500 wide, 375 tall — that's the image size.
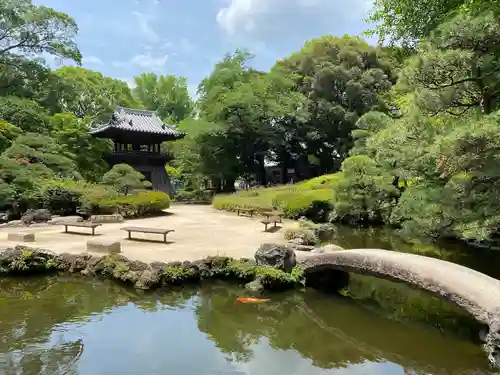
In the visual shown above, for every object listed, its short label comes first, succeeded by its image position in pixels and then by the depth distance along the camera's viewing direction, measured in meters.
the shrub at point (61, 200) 17.44
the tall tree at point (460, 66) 6.83
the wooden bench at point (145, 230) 11.19
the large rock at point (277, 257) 8.10
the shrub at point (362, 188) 14.86
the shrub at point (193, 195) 29.97
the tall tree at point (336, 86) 32.00
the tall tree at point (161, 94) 51.66
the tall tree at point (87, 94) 29.20
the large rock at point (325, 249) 9.32
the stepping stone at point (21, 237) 11.30
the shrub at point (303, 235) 12.11
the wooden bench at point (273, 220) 14.48
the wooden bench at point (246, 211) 20.02
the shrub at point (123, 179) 19.95
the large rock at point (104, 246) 9.52
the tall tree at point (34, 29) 23.66
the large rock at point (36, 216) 15.48
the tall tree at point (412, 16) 10.20
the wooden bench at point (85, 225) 12.49
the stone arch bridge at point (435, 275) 4.93
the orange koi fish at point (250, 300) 7.21
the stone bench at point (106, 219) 16.42
